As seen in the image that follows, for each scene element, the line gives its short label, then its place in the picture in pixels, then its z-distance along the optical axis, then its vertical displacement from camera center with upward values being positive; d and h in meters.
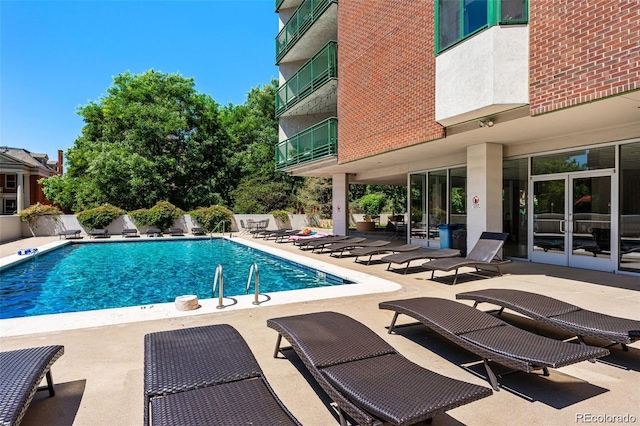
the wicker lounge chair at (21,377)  2.11 -1.13
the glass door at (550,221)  9.50 -0.31
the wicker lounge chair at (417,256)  8.73 -1.13
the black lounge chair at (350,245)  11.45 -1.12
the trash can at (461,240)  11.65 -0.97
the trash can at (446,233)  11.84 -0.77
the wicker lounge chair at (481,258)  7.62 -1.10
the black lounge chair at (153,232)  20.02 -1.17
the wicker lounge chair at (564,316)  3.41 -1.14
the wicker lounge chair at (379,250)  10.50 -1.16
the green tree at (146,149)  27.89 +5.26
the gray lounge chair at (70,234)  18.29 -1.21
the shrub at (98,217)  20.64 -0.34
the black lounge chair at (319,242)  13.12 -1.15
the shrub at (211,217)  22.65 -0.41
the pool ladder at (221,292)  5.54 -1.28
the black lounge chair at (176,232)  20.38 -1.21
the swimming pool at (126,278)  7.70 -1.82
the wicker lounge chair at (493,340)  2.88 -1.17
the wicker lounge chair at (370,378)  2.19 -1.18
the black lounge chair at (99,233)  18.80 -1.14
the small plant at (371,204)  29.58 +0.48
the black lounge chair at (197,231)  21.16 -1.19
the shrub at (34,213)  19.48 -0.11
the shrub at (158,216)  21.45 -0.31
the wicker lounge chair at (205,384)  2.10 -1.16
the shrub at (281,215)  25.25 -0.33
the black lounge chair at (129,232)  19.86 -1.17
